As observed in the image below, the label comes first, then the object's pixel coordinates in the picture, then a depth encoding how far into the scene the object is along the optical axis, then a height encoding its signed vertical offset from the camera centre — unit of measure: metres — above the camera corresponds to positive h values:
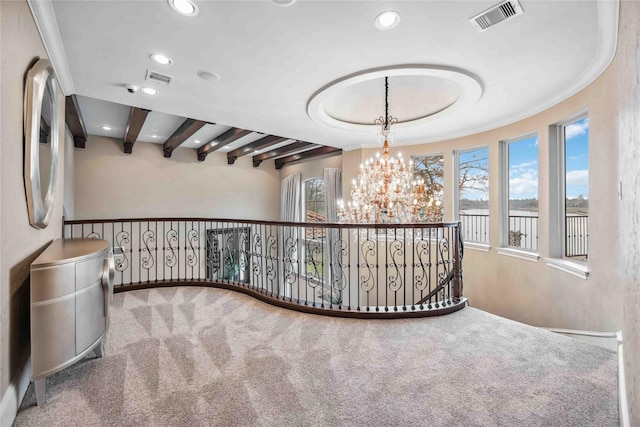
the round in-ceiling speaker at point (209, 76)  2.82 +1.41
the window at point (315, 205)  7.46 +0.28
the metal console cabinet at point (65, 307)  1.61 -0.56
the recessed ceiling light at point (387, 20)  1.99 +1.40
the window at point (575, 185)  3.43 +0.36
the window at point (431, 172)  5.46 +0.85
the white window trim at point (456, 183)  5.24 +0.58
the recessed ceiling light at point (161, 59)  2.49 +1.40
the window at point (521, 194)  4.20 +0.33
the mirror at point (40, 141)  1.76 +0.52
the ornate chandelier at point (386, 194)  3.64 +0.27
